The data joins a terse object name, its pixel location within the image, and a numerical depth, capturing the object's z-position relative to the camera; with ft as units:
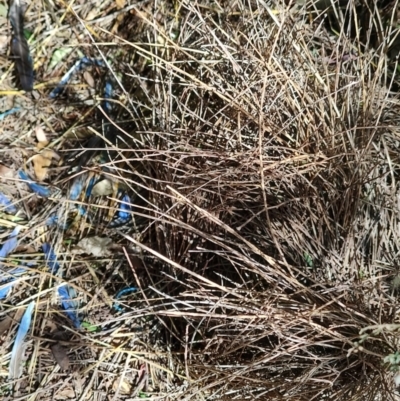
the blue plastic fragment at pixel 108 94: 5.07
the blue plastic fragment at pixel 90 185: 4.86
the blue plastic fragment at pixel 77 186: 4.85
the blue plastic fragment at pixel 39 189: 4.91
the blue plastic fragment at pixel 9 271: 4.71
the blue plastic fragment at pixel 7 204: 4.88
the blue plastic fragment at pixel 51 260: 4.74
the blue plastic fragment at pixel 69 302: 4.67
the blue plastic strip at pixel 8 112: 5.01
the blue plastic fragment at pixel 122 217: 4.86
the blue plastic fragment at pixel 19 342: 4.58
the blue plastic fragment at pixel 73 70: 5.12
